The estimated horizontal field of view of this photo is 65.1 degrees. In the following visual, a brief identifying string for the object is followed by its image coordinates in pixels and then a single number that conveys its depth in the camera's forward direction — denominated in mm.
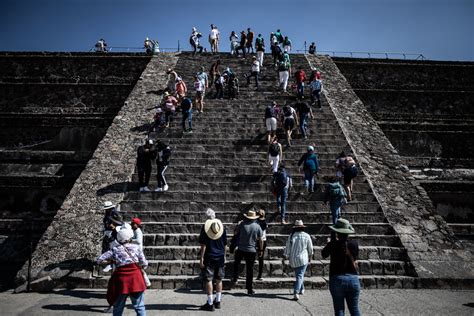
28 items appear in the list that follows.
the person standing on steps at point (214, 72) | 17047
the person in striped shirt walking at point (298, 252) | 6816
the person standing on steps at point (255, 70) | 16459
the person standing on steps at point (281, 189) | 9094
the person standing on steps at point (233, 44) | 21031
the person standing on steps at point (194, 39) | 20703
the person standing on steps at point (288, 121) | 12508
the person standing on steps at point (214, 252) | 6227
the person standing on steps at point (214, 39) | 21156
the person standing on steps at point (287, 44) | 20750
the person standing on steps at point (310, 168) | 10148
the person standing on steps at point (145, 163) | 10023
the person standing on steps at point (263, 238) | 7677
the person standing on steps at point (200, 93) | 14312
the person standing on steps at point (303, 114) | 12820
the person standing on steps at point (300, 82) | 15488
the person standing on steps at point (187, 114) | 12859
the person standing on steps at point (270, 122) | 12438
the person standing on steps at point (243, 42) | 20406
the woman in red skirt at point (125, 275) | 4664
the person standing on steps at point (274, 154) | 10727
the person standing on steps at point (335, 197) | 8750
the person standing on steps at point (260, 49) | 18719
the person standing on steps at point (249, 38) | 20406
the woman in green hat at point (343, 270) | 4508
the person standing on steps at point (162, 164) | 10172
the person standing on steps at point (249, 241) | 7094
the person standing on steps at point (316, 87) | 14797
